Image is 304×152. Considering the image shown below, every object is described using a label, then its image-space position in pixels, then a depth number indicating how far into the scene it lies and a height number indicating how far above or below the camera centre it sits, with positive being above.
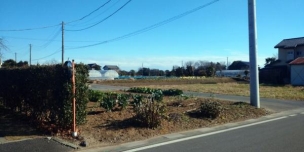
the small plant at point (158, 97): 13.55 -0.69
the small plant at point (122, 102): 11.62 -0.76
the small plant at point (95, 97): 14.83 -0.73
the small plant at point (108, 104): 11.19 -0.80
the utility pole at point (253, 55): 14.31 +1.20
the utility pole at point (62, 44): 42.53 +5.48
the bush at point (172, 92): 20.21 -0.75
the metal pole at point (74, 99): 8.23 -0.46
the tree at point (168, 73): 92.82 +2.55
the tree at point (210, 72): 80.12 +2.34
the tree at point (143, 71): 104.69 +3.62
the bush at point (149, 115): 9.43 -1.03
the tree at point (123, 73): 101.86 +2.95
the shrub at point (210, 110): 11.43 -1.09
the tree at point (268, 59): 70.00 +4.85
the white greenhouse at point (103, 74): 72.49 +1.85
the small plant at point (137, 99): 11.41 -0.66
